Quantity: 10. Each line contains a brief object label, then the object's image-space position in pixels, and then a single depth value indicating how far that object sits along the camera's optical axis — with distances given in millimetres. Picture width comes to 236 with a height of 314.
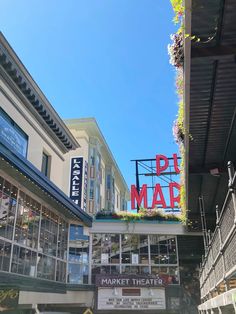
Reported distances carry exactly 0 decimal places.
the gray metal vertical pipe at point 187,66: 4000
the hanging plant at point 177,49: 5102
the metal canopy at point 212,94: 4129
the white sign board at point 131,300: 15932
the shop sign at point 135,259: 17280
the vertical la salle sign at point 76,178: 23688
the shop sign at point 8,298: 9502
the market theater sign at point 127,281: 16197
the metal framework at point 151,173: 24245
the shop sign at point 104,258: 17214
